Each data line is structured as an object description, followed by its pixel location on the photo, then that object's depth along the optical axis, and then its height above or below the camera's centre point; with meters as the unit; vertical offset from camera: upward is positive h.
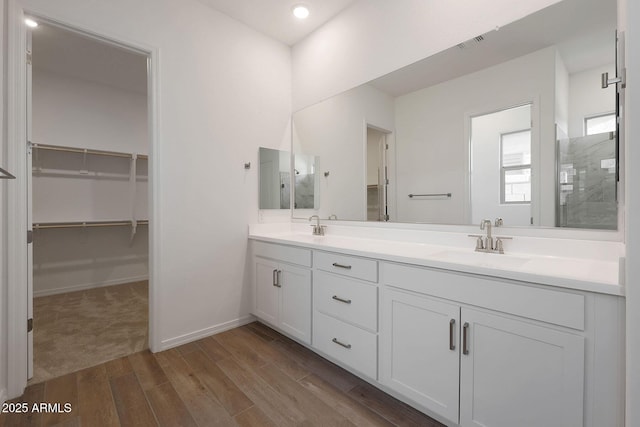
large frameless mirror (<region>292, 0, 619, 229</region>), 1.37 +0.50
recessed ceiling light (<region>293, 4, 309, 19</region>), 2.44 +1.73
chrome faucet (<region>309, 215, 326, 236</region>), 2.68 -0.16
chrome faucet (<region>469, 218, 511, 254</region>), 1.62 -0.16
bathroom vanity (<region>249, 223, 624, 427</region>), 0.99 -0.50
